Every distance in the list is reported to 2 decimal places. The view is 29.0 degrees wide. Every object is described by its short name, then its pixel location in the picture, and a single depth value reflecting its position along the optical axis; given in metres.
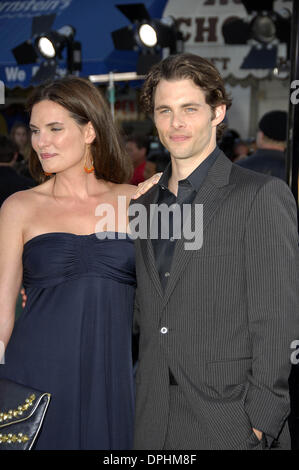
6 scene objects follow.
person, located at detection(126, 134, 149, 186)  7.31
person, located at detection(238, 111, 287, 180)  5.18
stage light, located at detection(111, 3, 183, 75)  7.21
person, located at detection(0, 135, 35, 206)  5.14
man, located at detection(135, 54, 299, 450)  1.96
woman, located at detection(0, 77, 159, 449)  2.42
